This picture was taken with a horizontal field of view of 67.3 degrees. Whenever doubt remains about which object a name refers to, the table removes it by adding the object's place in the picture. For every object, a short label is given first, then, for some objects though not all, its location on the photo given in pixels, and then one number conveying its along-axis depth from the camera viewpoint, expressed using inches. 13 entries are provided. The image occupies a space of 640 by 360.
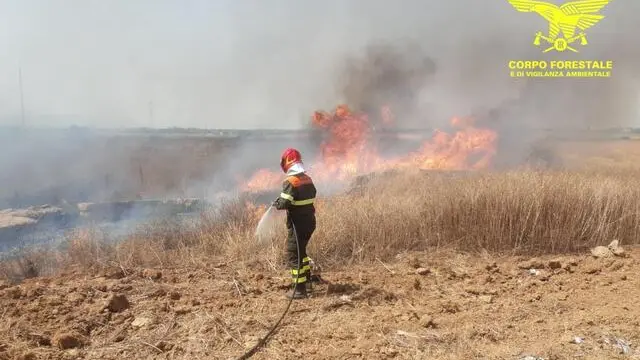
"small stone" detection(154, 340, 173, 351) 153.3
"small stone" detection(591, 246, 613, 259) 262.1
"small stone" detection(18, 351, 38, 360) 140.4
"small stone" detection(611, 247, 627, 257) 262.2
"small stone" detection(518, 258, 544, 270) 246.8
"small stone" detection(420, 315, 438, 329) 170.9
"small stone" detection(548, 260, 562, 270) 244.6
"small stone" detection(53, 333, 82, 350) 151.2
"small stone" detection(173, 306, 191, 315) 178.9
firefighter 197.9
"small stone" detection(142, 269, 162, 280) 218.2
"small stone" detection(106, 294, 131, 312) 177.8
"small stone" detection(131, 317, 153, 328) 167.8
